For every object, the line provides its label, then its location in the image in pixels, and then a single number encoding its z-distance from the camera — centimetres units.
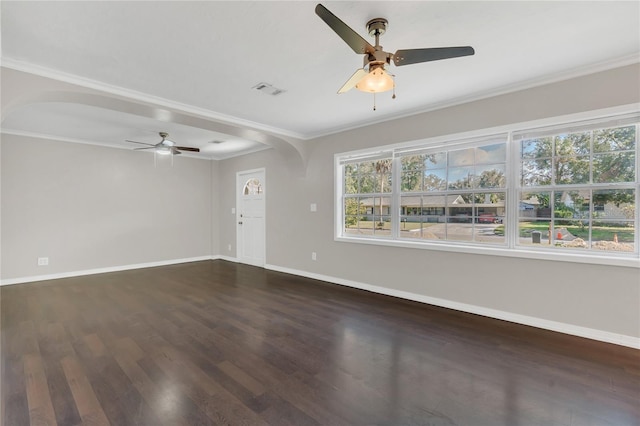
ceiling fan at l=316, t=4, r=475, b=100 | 179
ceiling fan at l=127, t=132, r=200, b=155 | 479
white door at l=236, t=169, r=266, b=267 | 634
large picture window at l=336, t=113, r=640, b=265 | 278
